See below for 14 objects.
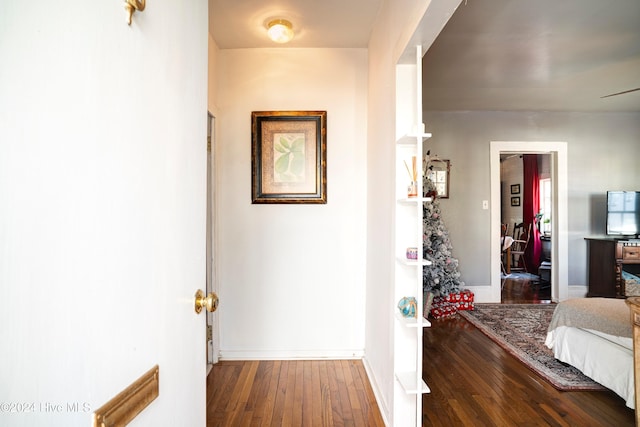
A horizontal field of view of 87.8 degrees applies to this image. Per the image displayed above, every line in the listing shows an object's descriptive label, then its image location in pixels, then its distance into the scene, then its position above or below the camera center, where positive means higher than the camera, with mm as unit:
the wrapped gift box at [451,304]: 4020 -1143
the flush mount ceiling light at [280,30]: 2445 +1373
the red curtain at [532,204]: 7047 +179
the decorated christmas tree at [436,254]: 3770 -478
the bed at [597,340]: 2133 -925
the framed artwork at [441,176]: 4629 +517
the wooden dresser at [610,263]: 4223 -680
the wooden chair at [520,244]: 7213 -715
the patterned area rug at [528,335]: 2449 -1239
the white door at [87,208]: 405 +9
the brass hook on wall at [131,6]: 594 +379
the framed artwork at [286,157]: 2857 +486
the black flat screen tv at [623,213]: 4492 -16
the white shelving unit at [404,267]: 1750 -299
